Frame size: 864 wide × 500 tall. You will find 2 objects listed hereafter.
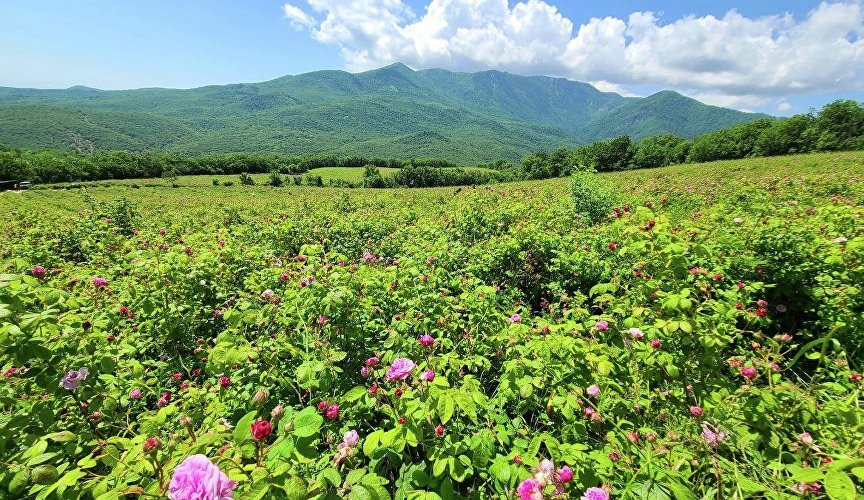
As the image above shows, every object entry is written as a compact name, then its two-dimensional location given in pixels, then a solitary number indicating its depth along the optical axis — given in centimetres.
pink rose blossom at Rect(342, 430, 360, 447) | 174
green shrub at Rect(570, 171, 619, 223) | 1034
